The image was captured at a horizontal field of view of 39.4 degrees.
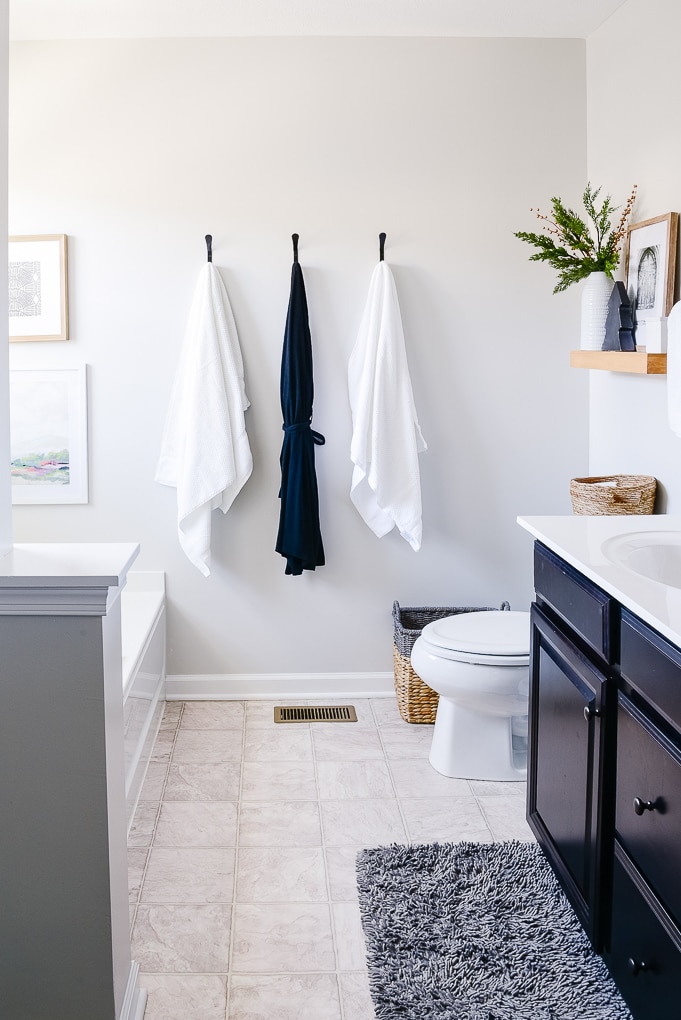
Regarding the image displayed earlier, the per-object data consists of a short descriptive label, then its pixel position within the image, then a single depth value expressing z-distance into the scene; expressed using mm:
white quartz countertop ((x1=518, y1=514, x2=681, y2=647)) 1513
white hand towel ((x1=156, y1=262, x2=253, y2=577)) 3309
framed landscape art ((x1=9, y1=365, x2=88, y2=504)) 3400
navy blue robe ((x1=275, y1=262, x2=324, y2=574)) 3338
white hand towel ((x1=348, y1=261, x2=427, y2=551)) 3320
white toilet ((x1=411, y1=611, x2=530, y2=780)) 2744
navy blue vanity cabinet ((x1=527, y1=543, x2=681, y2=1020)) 1498
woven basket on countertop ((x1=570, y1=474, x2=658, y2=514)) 2775
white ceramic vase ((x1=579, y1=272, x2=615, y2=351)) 2953
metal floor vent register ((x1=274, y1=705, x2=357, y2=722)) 3408
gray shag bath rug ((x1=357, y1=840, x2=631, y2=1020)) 1901
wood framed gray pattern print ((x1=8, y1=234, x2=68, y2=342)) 3328
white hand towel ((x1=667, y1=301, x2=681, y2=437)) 2183
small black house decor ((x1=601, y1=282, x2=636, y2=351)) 2852
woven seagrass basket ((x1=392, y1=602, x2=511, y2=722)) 3309
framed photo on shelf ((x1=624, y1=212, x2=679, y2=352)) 2562
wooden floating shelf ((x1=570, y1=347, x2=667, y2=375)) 2533
